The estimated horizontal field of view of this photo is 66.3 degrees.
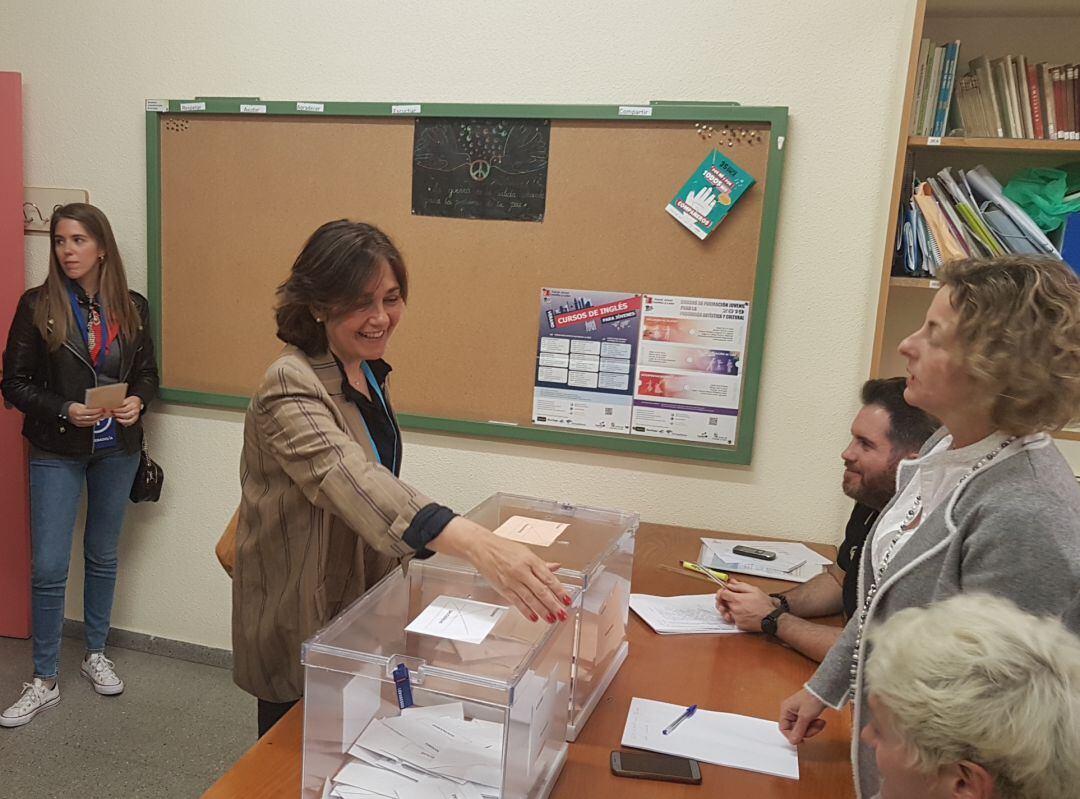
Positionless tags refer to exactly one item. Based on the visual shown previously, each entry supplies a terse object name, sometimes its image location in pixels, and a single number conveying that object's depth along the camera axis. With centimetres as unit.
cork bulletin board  251
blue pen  139
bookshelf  210
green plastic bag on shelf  214
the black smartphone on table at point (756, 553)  231
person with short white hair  86
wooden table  122
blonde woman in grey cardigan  104
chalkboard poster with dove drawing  261
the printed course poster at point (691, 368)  254
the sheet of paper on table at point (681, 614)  181
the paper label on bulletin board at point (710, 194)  245
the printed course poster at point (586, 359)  262
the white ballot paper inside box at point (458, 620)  119
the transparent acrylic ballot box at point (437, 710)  108
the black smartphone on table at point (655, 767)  126
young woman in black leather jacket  278
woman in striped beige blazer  140
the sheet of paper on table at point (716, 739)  132
